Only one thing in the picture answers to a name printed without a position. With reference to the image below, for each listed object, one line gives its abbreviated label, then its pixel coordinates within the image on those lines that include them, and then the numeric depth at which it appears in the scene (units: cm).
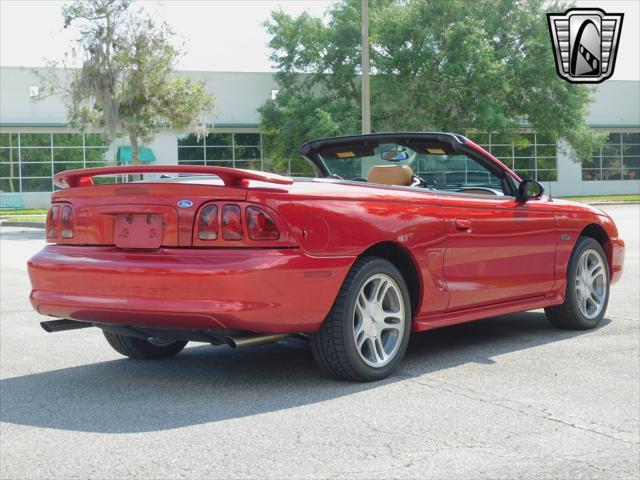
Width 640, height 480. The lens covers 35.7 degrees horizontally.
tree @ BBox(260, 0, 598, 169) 4006
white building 4666
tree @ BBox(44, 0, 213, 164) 3597
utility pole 2445
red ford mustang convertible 514
